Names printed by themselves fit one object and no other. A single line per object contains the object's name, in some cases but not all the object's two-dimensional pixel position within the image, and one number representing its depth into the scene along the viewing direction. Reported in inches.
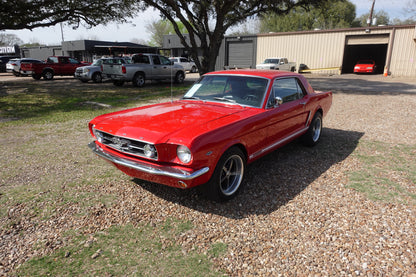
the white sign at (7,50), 1879.9
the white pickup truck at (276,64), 994.7
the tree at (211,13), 610.9
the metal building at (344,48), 981.2
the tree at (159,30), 3038.9
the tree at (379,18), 2230.6
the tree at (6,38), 3062.7
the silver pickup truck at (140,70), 638.5
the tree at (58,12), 669.3
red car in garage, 1090.1
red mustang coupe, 121.9
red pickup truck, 853.2
